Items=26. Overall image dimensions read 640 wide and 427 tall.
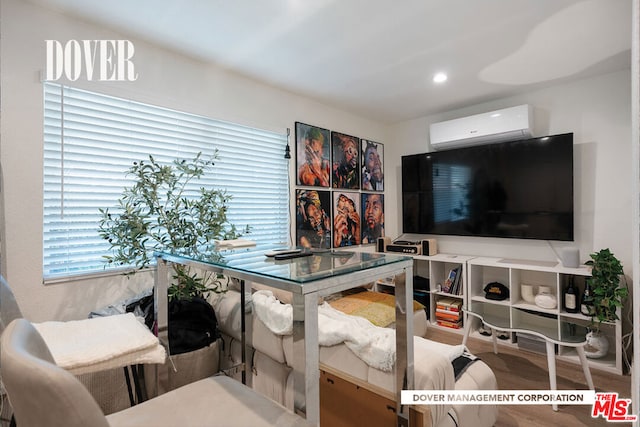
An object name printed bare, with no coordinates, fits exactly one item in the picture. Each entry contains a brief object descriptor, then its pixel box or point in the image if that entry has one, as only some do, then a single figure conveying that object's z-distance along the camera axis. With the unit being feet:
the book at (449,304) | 11.10
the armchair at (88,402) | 1.47
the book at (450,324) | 10.99
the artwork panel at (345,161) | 11.59
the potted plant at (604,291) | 7.82
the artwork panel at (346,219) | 11.60
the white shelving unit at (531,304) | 7.99
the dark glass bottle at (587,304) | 8.28
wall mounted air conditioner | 10.00
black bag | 5.57
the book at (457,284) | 10.94
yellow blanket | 7.51
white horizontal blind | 5.90
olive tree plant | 5.74
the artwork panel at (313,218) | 10.36
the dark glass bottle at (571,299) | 8.71
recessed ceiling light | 9.01
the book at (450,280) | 11.12
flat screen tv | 9.65
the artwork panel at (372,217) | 12.80
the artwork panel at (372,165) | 12.89
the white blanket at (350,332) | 3.92
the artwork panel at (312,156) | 10.37
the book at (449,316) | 11.00
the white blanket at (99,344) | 2.99
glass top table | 2.39
